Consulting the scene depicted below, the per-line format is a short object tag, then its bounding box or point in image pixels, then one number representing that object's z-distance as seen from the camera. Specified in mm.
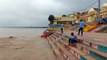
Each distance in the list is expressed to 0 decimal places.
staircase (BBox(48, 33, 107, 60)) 2560
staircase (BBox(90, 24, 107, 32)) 8026
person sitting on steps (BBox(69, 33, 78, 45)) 4226
